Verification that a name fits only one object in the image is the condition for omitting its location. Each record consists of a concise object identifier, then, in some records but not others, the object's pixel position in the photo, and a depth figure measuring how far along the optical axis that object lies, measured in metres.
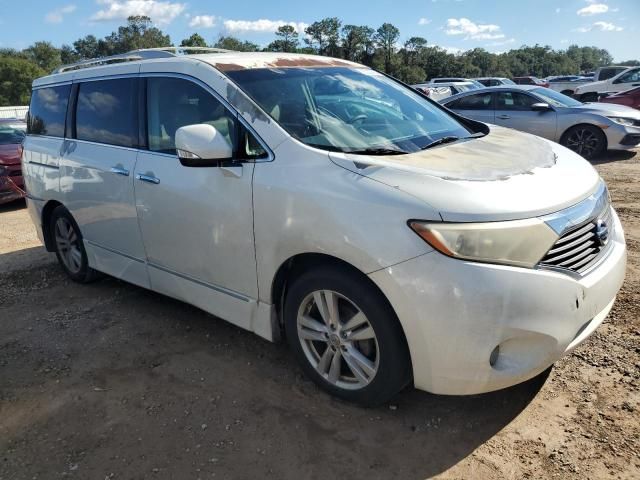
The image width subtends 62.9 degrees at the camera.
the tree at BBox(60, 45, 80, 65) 96.26
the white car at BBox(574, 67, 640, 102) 19.77
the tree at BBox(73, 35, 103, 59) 107.10
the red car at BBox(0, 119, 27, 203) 8.48
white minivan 2.22
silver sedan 9.39
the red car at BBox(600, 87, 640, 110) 14.45
